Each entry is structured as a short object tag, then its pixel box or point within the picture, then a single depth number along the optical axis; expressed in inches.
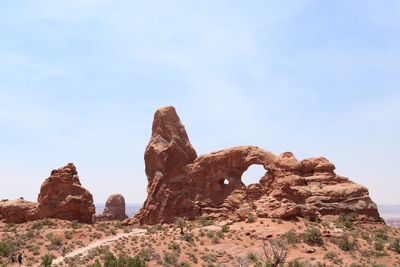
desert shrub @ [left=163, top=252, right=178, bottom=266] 1258.1
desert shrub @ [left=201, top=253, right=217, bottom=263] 1292.8
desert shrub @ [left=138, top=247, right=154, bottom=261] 1277.3
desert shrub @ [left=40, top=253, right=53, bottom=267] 1143.6
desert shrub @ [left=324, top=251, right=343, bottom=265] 1280.8
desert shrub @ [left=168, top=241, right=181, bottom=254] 1346.0
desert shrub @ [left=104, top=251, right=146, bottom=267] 1074.7
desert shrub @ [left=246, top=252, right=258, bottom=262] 1288.1
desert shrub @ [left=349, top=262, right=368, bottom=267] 1225.4
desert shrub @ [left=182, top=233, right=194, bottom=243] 1439.5
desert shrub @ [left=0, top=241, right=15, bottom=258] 1381.6
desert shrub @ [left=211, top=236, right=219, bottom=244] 1417.3
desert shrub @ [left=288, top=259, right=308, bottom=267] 1120.8
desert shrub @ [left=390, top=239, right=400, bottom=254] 1384.8
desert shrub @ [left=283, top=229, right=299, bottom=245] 1379.2
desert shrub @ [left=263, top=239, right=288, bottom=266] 1289.4
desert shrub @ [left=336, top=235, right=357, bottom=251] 1379.4
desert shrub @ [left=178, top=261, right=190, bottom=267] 1228.5
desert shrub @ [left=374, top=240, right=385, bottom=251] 1386.6
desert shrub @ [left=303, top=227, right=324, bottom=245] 1397.6
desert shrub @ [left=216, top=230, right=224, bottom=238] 1457.2
